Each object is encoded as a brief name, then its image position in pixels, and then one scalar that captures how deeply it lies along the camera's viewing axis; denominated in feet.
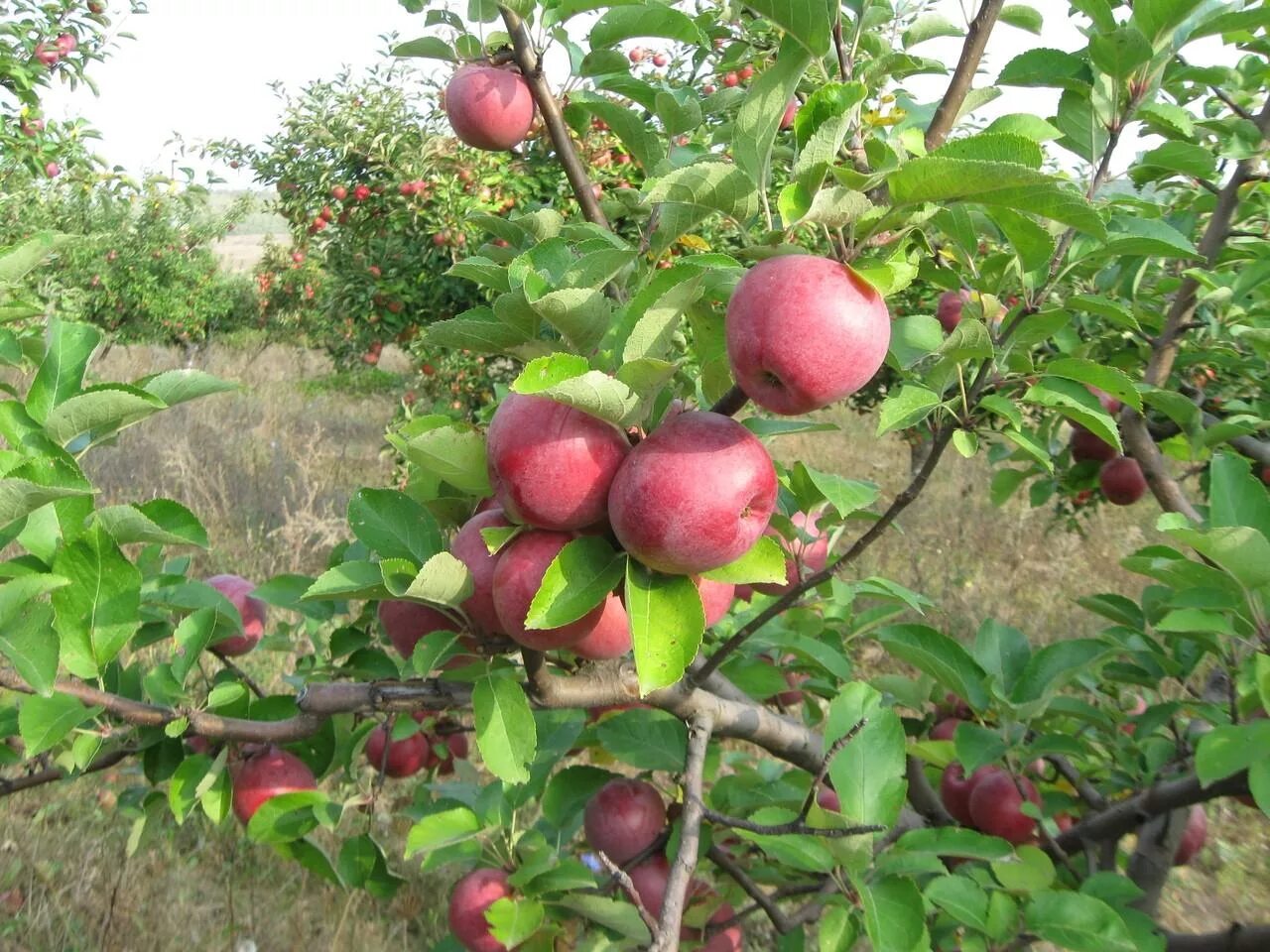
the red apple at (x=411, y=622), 2.51
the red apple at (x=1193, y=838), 4.65
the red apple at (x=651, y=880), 3.28
